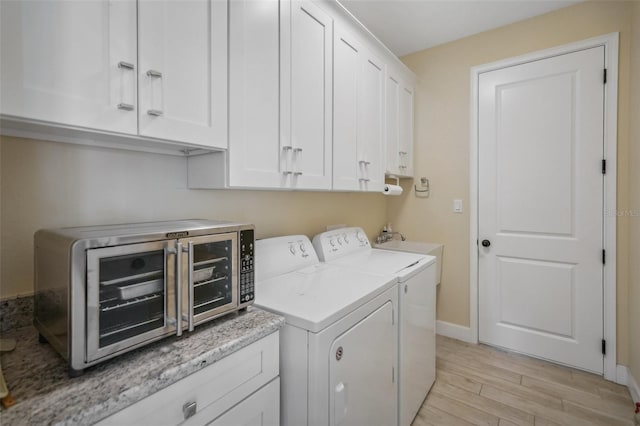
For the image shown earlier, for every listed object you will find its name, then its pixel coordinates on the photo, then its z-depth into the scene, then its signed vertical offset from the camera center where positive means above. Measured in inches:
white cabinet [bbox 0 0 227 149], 29.1 +16.3
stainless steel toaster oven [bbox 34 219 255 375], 28.9 -8.1
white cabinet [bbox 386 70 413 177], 96.7 +29.0
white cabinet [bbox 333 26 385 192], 72.7 +25.0
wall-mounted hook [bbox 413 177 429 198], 116.9 +8.9
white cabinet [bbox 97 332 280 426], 29.9 -20.6
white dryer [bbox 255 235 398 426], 43.8 -20.0
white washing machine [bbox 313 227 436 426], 65.7 -20.5
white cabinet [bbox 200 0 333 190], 49.0 +20.5
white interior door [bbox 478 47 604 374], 88.2 +1.2
